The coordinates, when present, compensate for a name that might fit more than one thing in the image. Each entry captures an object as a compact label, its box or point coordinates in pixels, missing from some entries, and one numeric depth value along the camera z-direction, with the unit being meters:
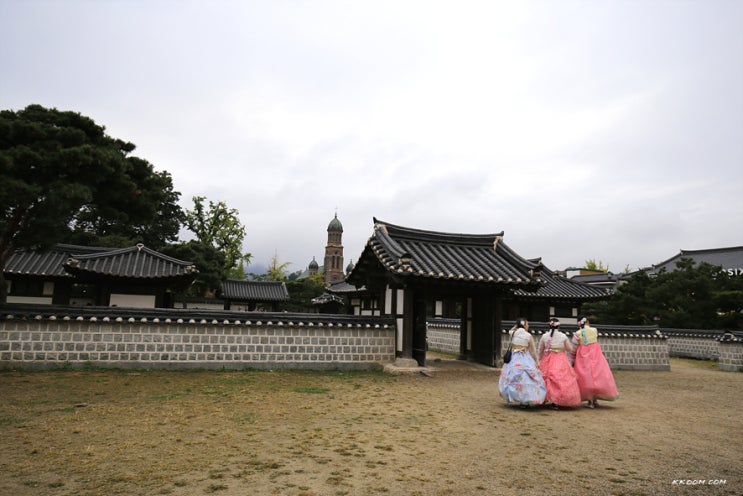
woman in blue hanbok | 8.30
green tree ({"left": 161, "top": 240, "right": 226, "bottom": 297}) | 30.39
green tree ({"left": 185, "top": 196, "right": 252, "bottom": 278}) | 39.97
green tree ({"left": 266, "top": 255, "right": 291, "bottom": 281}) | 57.75
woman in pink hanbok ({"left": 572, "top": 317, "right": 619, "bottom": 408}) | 8.64
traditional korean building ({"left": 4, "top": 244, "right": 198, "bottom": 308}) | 17.72
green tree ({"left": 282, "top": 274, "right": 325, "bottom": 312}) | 46.94
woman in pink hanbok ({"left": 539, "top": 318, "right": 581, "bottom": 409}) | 8.52
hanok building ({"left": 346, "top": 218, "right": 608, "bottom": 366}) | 12.89
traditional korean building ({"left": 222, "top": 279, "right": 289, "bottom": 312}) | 38.25
